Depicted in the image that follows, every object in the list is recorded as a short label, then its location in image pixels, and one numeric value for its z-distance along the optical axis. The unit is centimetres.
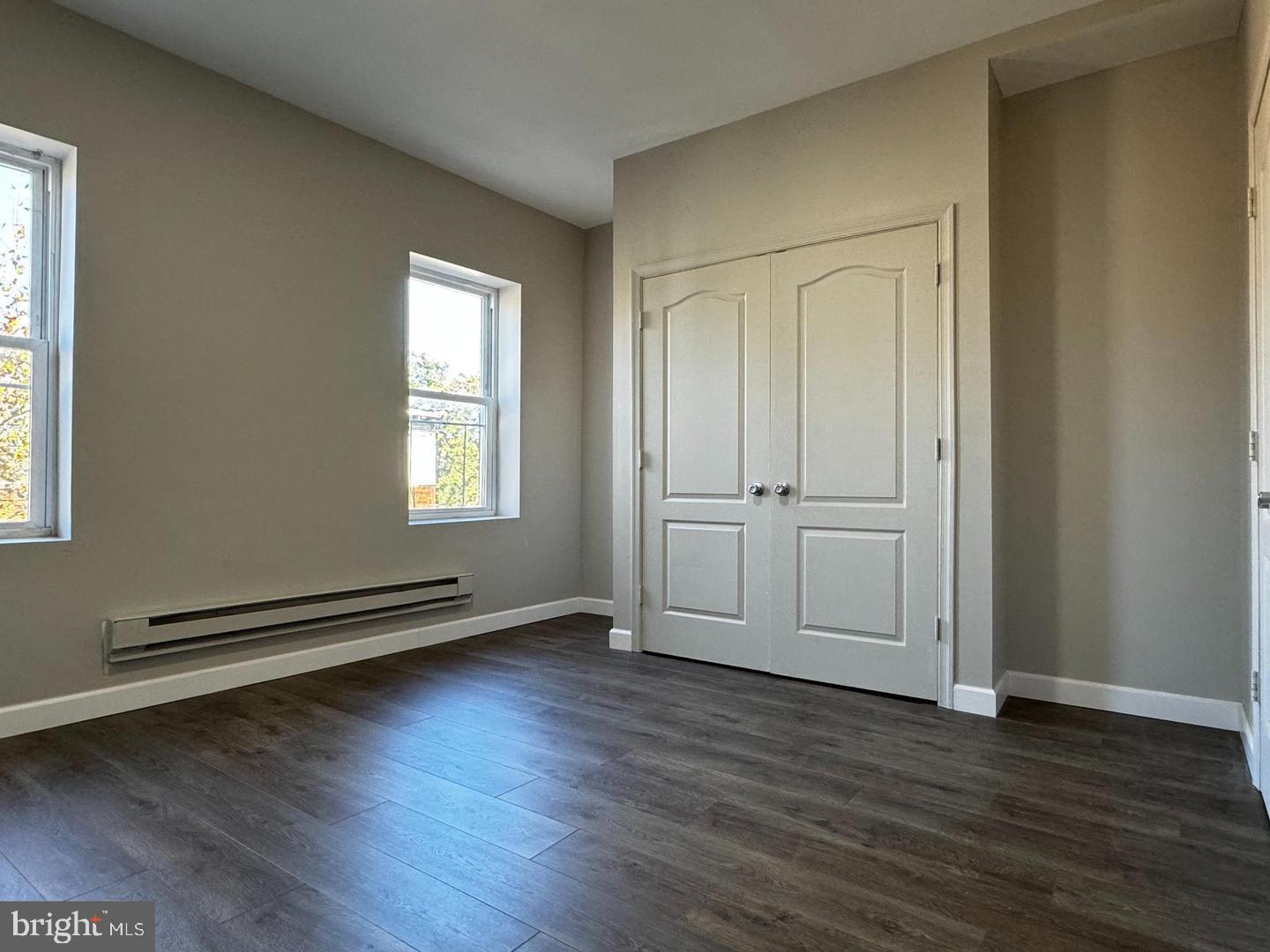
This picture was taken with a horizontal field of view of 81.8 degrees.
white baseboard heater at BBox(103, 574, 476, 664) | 315
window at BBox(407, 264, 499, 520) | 460
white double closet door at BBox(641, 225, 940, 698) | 336
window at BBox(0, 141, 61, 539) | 299
